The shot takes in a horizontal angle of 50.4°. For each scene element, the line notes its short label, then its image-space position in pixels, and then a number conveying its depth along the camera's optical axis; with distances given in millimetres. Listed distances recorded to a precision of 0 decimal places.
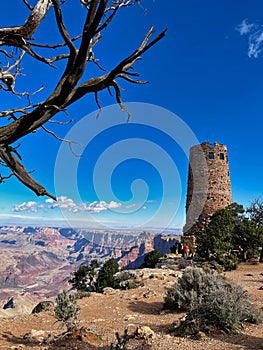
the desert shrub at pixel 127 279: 13027
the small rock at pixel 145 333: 5922
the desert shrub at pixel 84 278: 19447
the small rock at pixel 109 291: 12020
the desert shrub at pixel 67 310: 6488
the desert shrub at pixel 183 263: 17858
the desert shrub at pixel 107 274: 17219
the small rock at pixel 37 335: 6333
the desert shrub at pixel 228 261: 17688
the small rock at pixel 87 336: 5754
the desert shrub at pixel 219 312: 6141
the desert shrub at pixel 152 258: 22461
